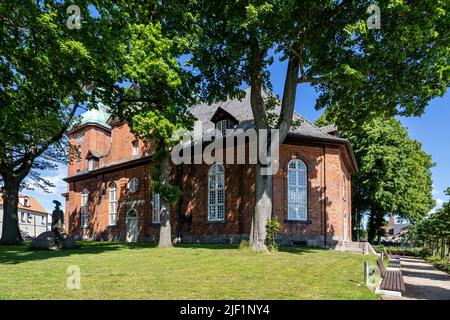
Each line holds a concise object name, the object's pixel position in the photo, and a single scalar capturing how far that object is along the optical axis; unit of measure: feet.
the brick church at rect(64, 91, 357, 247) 74.54
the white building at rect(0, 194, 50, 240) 209.77
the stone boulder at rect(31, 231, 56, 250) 58.44
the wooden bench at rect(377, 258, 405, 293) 25.21
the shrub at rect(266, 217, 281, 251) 52.49
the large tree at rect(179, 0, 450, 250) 41.65
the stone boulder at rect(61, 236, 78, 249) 61.75
